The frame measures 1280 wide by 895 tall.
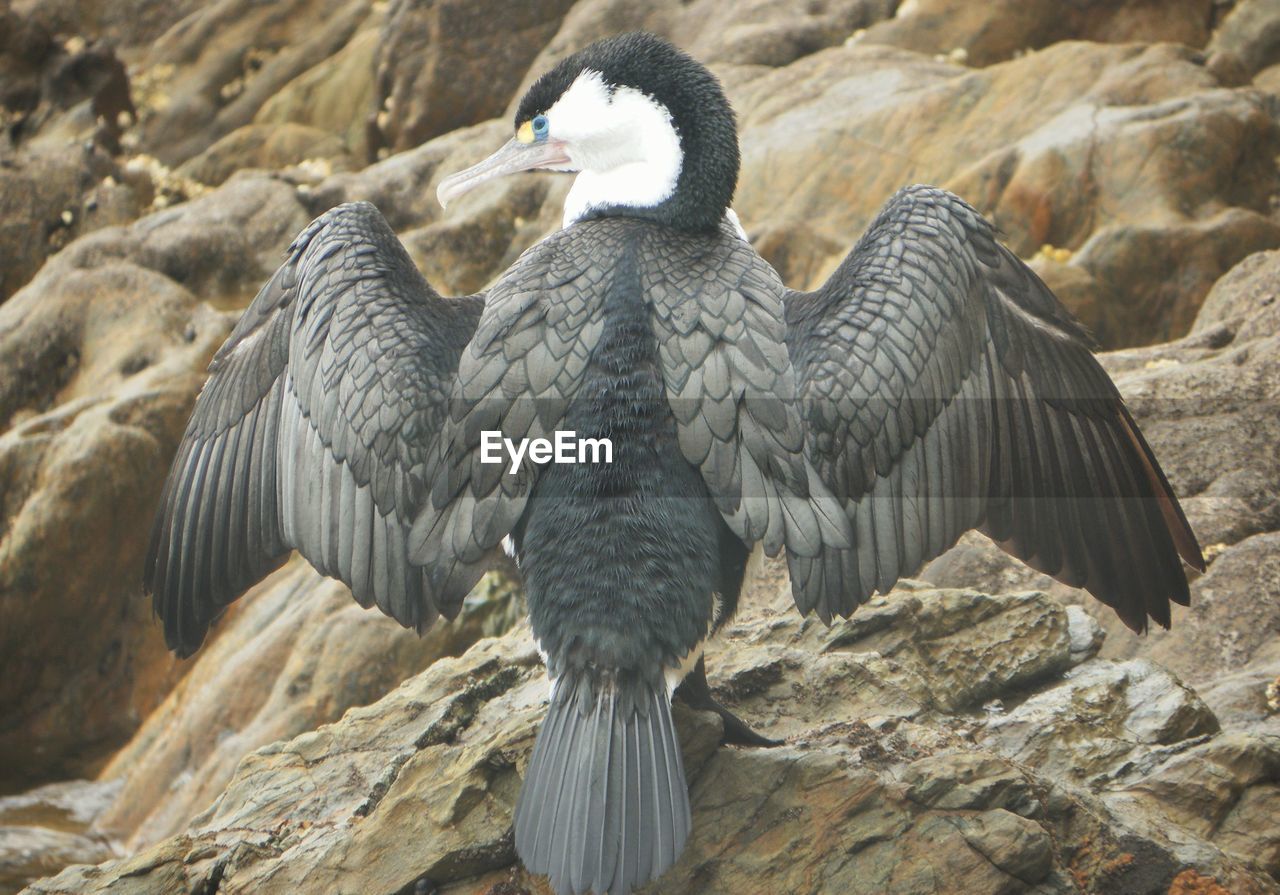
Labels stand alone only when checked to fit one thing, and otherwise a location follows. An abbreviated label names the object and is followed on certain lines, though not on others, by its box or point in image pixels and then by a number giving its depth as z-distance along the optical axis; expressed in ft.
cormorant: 10.93
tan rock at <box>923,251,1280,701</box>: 16.57
